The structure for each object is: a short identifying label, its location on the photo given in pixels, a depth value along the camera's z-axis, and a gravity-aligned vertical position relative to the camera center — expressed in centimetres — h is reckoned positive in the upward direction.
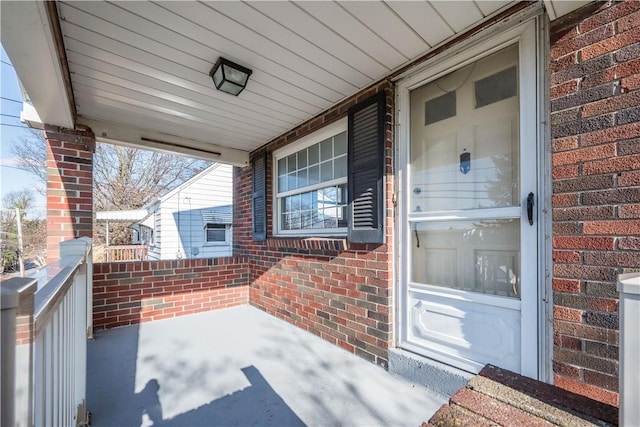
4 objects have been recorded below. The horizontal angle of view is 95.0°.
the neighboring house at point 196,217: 883 -2
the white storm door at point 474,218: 179 -3
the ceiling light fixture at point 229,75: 222 +111
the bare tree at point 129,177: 1092 +158
